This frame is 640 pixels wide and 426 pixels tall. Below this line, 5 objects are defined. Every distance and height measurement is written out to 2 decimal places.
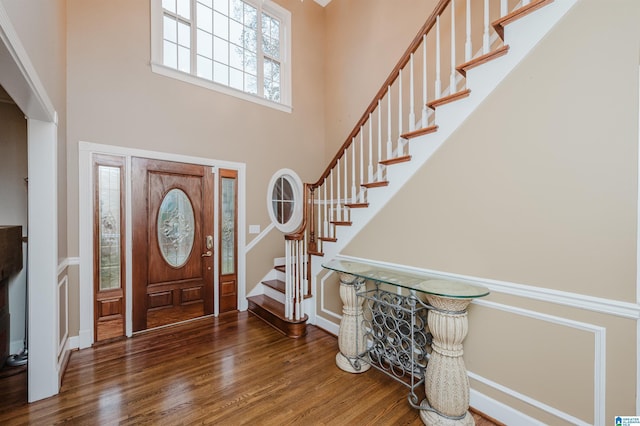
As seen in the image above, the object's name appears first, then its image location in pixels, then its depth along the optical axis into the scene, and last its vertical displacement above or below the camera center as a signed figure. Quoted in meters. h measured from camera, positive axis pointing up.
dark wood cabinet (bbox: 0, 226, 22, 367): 2.21 -0.49
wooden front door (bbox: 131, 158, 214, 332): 3.22 -0.42
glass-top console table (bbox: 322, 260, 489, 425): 1.81 -1.03
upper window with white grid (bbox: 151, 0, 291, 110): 3.46 +2.40
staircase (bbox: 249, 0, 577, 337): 1.79 +0.89
